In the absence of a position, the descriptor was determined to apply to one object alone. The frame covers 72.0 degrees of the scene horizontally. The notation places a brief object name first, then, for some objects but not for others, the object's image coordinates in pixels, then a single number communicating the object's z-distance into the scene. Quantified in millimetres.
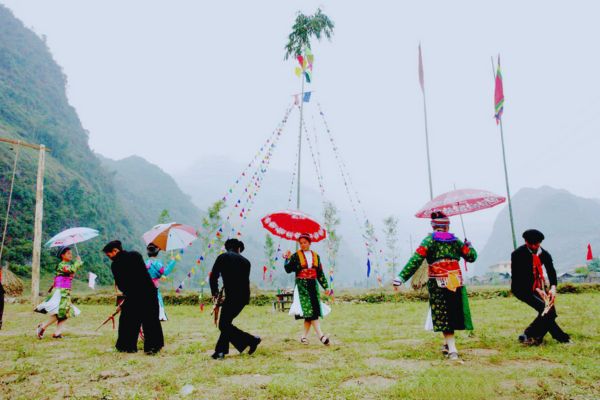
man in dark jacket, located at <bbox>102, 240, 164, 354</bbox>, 6836
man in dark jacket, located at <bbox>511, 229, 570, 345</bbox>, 6348
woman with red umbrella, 7344
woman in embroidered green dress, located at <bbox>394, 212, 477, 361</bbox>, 5996
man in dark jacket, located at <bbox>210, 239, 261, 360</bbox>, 6285
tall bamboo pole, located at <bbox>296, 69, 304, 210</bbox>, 16605
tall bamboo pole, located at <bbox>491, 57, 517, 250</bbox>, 23125
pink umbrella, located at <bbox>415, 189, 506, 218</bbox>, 6570
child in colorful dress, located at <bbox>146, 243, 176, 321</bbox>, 7928
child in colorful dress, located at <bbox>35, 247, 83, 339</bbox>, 8461
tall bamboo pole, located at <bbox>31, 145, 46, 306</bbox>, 17828
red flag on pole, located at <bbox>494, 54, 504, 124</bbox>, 22922
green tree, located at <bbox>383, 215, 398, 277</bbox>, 51344
